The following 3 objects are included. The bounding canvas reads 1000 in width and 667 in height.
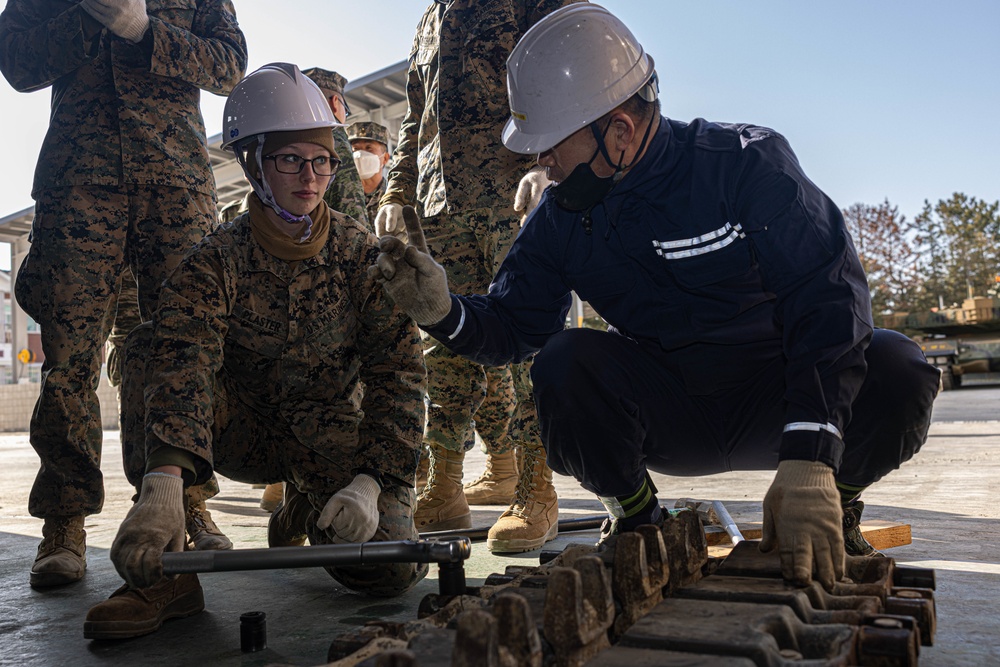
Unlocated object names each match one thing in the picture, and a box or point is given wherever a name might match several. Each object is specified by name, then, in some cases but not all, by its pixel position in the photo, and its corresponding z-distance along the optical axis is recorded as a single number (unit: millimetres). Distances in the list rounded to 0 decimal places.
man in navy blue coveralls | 1912
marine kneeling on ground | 2059
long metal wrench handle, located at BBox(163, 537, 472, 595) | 1586
